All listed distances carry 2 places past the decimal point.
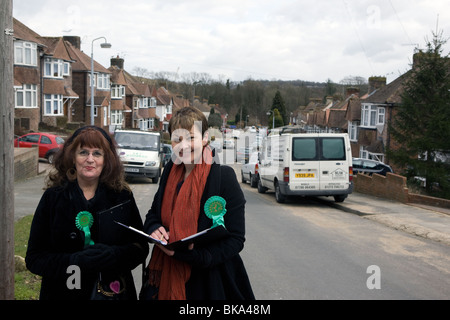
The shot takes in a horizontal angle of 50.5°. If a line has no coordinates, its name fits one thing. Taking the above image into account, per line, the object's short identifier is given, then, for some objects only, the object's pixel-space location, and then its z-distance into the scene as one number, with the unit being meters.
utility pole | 3.78
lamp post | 32.56
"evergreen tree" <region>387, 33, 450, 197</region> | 19.34
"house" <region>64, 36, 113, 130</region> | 51.09
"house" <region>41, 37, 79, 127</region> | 41.66
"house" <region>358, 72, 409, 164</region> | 39.44
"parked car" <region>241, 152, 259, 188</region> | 22.34
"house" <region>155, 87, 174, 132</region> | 86.31
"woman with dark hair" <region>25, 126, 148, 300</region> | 2.89
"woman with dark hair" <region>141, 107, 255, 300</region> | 2.86
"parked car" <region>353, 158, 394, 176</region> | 28.03
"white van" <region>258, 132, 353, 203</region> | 15.46
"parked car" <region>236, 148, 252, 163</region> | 41.86
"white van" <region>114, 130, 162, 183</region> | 20.52
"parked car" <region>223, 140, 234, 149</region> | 49.63
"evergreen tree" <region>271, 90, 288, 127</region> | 37.70
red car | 27.62
